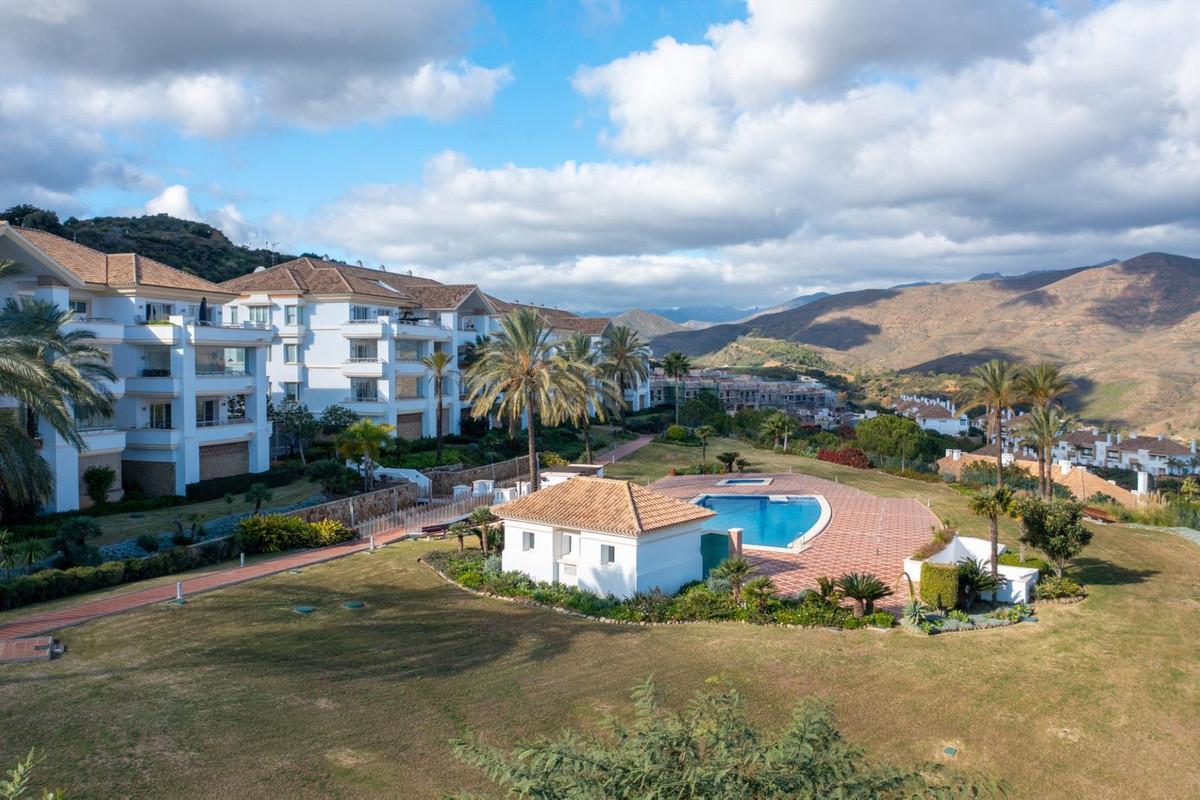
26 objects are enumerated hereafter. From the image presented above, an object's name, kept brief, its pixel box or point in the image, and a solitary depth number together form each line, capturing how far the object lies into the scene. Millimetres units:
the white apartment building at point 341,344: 49125
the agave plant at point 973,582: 21672
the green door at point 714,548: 26078
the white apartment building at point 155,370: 33250
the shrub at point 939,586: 20750
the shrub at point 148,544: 25969
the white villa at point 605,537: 22141
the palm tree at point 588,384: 39750
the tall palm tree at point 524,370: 34094
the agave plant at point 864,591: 20172
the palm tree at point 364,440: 34688
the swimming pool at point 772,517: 31438
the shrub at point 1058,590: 22344
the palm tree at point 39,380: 21781
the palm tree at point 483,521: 26391
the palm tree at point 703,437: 51719
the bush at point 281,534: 27125
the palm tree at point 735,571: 21625
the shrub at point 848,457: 52594
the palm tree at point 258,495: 29397
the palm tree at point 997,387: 42406
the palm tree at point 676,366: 73688
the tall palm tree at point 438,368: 49781
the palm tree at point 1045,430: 39981
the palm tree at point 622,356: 62125
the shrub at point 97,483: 33000
